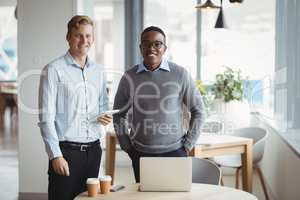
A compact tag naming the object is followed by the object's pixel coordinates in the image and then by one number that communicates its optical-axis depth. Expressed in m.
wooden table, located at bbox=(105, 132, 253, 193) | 4.28
